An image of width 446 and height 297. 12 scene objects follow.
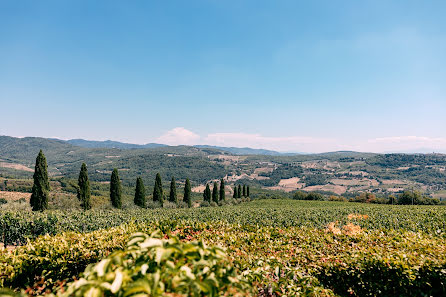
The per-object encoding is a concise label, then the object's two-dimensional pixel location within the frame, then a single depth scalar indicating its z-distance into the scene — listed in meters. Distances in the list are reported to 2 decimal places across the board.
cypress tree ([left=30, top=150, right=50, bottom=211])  33.62
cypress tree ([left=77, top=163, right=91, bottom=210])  38.61
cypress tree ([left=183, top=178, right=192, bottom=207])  60.89
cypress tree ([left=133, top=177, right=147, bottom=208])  48.66
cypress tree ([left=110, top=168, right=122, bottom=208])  44.64
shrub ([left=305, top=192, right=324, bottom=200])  92.25
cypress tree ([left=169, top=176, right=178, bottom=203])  57.94
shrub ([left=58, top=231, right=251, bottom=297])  1.44
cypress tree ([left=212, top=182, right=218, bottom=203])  69.00
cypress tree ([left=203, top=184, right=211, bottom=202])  70.03
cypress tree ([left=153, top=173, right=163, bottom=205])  53.47
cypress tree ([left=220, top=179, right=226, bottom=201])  74.07
